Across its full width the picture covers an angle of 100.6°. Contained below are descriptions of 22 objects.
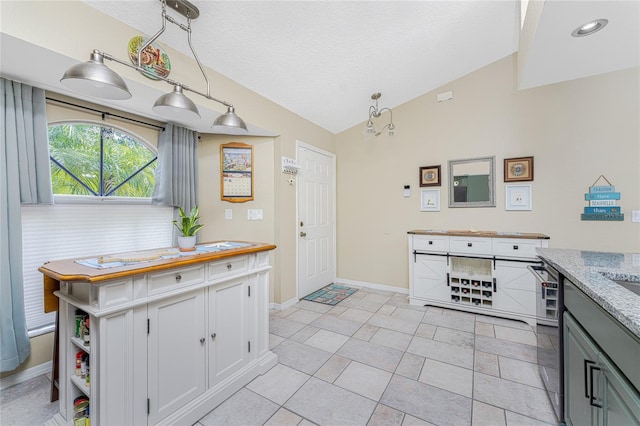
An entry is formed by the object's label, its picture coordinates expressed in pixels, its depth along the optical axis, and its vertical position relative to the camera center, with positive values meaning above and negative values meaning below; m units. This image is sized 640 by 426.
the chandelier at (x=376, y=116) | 3.74 +1.35
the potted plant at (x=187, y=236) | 2.00 -0.19
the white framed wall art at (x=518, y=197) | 3.27 +0.12
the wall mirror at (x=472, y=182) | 3.47 +0.33
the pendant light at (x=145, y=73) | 1.28 +0.66
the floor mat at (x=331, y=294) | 3.78 -1.29
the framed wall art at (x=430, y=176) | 3.76 +0.46
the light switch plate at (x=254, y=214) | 3.47 -0.05
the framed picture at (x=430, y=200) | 3.79 +0.11
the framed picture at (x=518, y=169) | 3.23 +0.47
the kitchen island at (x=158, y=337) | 1.30 -0.74
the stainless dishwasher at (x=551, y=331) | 1.55 -0.80
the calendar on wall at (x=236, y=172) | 3.41 +0.49
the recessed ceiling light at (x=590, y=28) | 1.89 +1.31
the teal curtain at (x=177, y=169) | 2.91 +0.47
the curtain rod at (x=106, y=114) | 2.27 +0.94
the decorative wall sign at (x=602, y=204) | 2.85 +0.02
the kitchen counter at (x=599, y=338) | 0.85 -0.53
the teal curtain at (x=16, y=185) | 1.89 +0.21
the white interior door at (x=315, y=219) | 3.86 -0.15
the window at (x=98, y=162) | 2.35 +0.50
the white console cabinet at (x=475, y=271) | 2.99 -0.80
